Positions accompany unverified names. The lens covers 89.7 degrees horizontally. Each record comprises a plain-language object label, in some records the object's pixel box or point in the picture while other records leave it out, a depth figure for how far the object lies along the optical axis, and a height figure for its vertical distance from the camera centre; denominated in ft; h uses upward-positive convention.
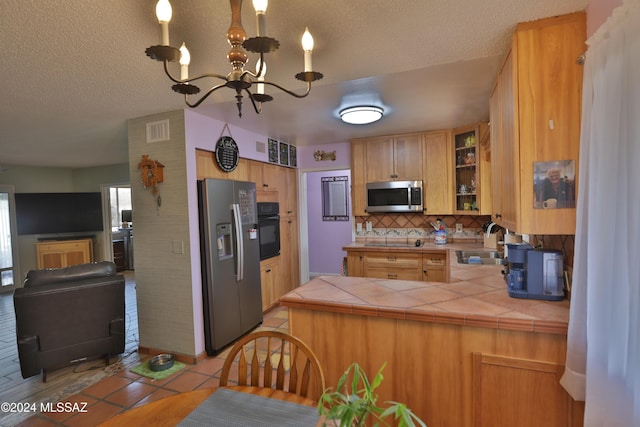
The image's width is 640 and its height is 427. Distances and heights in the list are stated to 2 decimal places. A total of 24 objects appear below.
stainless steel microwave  13.50 +0.16
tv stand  19.89 -2.85
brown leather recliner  8.46 -3.00
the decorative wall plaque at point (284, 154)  14.68 +2.27
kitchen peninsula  4.64 -2.35
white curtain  3.32 -0.41
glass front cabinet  11.97 +1.14
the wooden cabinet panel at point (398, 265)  12.21 -2.58
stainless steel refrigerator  9.77 -1.86
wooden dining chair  4.04 -2.20
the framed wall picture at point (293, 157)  15.43 +2.22
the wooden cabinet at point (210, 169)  10.00 +1.18
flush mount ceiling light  9.29 +2.56
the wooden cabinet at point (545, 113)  4.66 +1.24
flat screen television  19.39 -0.30
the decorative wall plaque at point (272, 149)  13.79 +2.32
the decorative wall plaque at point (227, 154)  10.69 +1.74
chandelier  3.40 +1.73
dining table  3.47 -2.35
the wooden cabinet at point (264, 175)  12.92 +1.19
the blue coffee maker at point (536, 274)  5.32 -1.30
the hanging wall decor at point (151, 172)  9.43 +0.99
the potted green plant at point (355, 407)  2.06 -1.35
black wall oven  13.03 -1.09
